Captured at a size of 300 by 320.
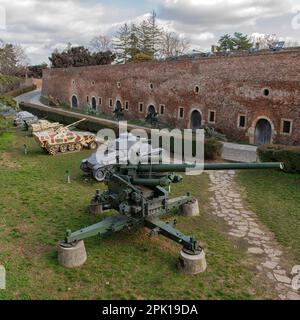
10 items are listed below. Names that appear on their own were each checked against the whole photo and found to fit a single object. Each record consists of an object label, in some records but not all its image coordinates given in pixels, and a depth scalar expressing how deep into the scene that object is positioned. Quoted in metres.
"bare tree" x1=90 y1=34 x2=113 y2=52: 64.63
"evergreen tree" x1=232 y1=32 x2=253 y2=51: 43.41
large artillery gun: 6.16
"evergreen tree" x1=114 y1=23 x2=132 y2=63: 52.22
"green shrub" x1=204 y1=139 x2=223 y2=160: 15.38
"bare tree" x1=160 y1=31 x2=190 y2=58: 56.13
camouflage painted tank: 16.18
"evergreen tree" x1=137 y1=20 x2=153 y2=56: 52.09
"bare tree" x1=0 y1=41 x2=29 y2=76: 53.50
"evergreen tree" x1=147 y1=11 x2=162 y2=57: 52.22
